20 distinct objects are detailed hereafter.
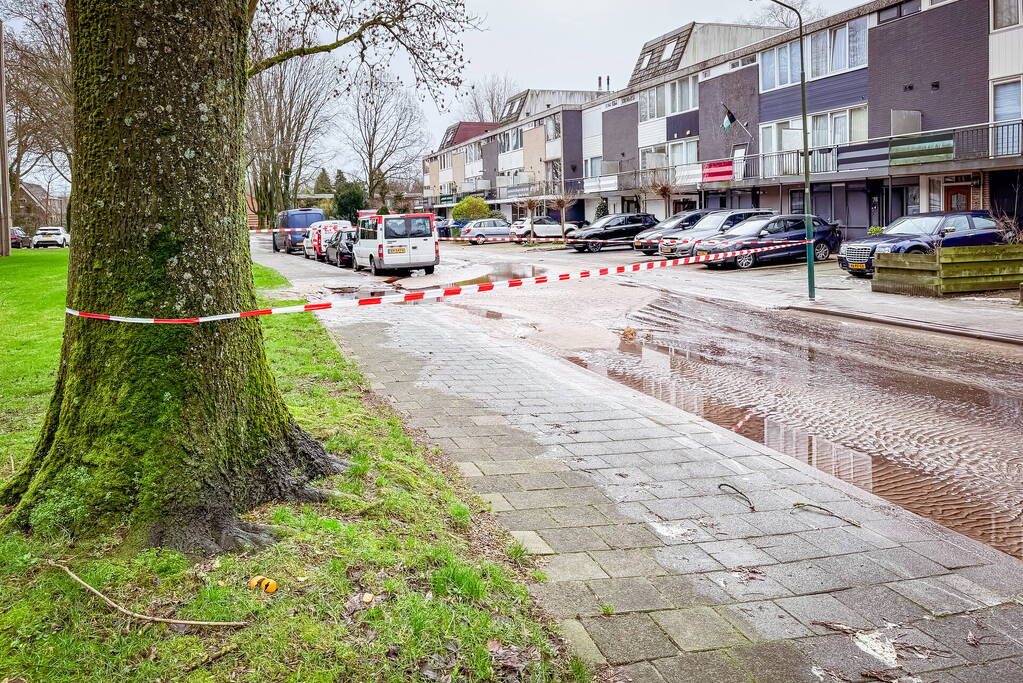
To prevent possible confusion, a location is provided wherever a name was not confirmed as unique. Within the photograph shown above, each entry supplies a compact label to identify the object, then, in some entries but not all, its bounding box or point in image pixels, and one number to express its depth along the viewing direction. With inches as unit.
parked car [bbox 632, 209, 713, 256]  1362.0
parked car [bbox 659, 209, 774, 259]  1234.6
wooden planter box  725.9
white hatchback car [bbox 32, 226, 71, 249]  2369.6
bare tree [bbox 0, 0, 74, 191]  1005.4
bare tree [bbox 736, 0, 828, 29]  2716.5
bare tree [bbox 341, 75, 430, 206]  2817.4
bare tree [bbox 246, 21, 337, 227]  2071.9
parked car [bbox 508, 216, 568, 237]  1991.9
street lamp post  740.6
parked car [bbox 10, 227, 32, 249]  2208.4
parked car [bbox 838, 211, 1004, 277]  864.3
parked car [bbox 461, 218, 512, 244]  2058.3
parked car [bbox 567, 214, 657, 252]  1549.0
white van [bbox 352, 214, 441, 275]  1069.8
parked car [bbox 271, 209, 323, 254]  1772.9
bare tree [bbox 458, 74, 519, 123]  4104.8
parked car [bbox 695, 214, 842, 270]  1088.2
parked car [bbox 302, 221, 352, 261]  1463.6
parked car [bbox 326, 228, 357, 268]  1255.5
